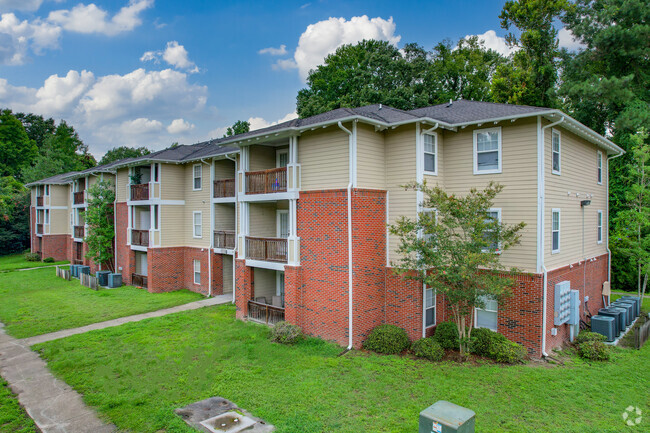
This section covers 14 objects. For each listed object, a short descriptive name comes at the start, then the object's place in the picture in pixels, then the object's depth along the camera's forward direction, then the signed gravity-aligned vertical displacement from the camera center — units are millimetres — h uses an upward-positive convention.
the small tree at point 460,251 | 10680 -1020
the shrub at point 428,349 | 11500 -4130
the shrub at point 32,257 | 36072 -3965
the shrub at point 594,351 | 11773 -4242
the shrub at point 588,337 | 12758 -4132
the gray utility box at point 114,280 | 23234 -3960
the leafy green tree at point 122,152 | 65250 +11111
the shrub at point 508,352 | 11250 -4099
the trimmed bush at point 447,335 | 12344 -3972
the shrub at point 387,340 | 12062 -4042
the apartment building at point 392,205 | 12164 +387
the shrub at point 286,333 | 12844 -4044
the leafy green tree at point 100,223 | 24406 -468
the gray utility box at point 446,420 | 6305 -3481
